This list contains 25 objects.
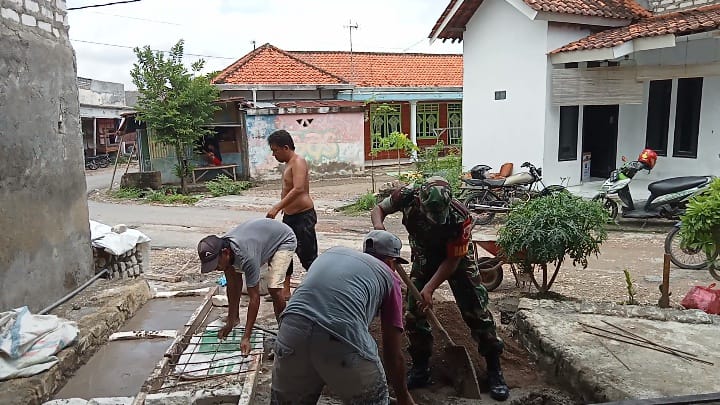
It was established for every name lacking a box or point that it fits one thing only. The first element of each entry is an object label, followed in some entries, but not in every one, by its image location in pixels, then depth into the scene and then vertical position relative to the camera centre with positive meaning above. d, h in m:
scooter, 8.51 -1.08
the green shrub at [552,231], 5.10 -0.96
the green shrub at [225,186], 15.56 -1.60
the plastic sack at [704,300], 5.00 -1.56
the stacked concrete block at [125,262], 6.46 -1.53
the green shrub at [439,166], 12.11 -0.97
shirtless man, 5.26 -0.66
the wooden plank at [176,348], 3.78 -1.65
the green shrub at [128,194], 15.49 -1.75
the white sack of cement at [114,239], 6.39 -1.26
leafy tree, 14.98 +0.91
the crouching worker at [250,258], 3.59 -0.90
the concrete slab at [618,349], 3.46 -1.56
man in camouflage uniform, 3.55 -0.97
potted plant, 4.93 -0.87
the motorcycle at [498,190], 10.22 -1.19
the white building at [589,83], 10.84 +0.87
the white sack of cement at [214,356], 4.00 -1.69
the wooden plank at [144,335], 4.98 -1.80
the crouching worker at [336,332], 2.45 -0.89
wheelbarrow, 6.03 -1.53
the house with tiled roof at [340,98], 17.36 +1.07
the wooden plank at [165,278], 7.04 -1.85
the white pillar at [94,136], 25.96 -0.26
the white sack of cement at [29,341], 3.89 -1.54
